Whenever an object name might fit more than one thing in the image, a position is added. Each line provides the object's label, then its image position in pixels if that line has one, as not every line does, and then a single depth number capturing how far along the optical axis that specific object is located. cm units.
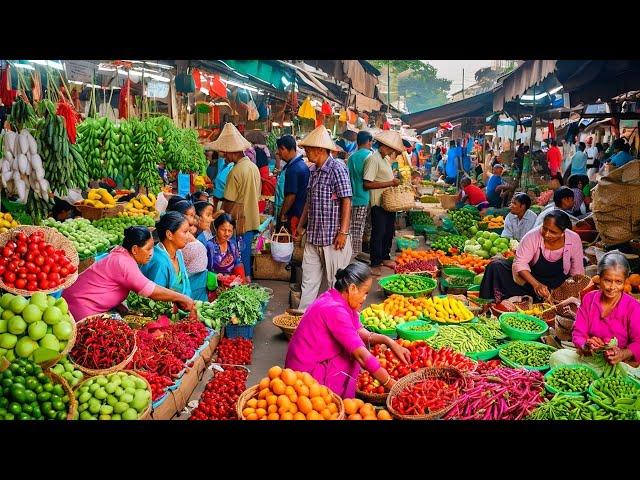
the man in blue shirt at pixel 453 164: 1919
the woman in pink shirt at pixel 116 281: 416
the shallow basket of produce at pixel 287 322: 520
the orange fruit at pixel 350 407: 308
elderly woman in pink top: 373
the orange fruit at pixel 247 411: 296
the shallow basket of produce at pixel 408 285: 618
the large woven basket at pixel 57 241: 424
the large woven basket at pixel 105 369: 354
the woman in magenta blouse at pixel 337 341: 338
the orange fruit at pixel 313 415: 289
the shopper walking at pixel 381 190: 762
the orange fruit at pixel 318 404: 294
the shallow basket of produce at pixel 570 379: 358
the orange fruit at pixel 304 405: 291
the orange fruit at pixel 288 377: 301
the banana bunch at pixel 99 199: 707
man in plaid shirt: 559
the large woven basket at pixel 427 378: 326
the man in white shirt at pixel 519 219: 730
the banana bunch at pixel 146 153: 613
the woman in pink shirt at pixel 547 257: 516
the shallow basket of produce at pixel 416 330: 468
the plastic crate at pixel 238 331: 509
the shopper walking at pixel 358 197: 745
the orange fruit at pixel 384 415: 317
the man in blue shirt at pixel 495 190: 1190
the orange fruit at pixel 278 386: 298
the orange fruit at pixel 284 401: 291
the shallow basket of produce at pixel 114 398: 326
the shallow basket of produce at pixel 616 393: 336
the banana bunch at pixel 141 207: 710
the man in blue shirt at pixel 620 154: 1036
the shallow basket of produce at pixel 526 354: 409
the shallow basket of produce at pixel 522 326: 459
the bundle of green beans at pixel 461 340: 449
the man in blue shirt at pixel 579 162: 1267
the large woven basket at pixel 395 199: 786
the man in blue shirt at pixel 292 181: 676
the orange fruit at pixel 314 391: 300
